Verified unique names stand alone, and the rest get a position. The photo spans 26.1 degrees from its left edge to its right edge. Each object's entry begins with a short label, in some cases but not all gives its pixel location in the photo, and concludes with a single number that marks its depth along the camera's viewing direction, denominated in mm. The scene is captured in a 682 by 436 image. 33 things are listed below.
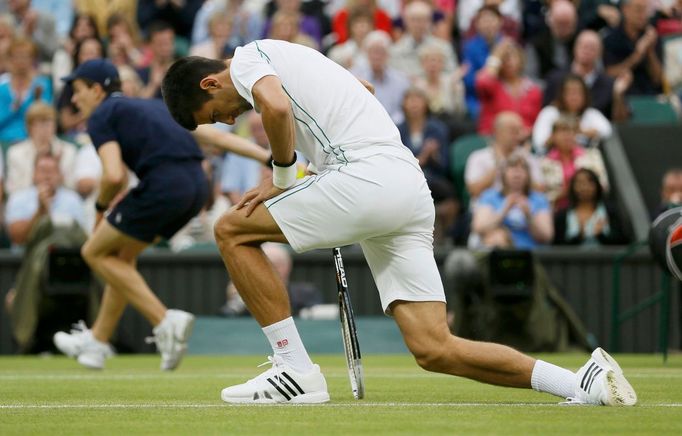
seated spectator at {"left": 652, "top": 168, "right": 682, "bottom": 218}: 14250
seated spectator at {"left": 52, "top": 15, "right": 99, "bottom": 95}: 17484
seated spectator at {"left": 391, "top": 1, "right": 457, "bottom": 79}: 17375
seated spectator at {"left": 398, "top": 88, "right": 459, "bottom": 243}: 15273
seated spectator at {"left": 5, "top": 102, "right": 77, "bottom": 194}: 15430
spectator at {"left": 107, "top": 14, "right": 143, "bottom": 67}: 17578
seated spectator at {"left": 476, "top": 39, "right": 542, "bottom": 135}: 16641
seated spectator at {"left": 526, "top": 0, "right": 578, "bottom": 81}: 18188
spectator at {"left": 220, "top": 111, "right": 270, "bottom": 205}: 15633
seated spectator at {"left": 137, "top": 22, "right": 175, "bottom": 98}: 17109
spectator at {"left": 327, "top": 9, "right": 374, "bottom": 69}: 17094
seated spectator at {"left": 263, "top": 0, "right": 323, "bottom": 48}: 18125
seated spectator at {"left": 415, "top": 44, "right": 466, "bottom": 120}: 16859
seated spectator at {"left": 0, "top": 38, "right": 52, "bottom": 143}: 16719
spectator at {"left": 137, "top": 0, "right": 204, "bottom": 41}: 19000
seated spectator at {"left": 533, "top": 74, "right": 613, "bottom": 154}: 16094
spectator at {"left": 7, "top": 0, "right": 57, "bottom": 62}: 18469
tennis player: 6863
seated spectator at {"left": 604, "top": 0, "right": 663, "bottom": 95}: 17875
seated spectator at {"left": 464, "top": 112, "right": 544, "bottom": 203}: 15109
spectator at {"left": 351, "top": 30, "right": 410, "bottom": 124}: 16500
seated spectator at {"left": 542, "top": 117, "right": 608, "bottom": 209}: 15430
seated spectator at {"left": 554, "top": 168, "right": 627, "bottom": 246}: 14633
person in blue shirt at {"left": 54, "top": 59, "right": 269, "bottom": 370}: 10625
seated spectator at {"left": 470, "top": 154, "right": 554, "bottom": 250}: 14469
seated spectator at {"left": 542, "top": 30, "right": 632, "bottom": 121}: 16719
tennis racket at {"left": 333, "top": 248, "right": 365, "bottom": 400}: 7383
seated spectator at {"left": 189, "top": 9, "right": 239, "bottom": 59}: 17531
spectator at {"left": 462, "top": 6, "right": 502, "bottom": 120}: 17531
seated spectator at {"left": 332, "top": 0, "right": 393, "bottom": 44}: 17953
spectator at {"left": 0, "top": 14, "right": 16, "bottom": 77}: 17703
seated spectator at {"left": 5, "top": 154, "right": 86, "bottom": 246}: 14695
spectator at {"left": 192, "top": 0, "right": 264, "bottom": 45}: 18312
